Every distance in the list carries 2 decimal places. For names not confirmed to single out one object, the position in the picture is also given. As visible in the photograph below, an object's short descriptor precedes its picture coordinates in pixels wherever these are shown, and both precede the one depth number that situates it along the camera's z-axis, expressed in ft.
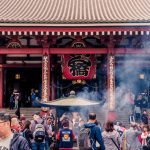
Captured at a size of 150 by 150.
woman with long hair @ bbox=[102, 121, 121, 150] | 30.22
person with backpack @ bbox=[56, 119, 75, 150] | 33.65
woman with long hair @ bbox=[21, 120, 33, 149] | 33.38
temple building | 61.46
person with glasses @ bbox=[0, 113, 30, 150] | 18.37
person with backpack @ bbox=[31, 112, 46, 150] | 31.50
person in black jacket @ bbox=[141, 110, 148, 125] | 57.75
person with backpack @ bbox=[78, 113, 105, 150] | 29.30
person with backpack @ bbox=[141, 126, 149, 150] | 42.32
